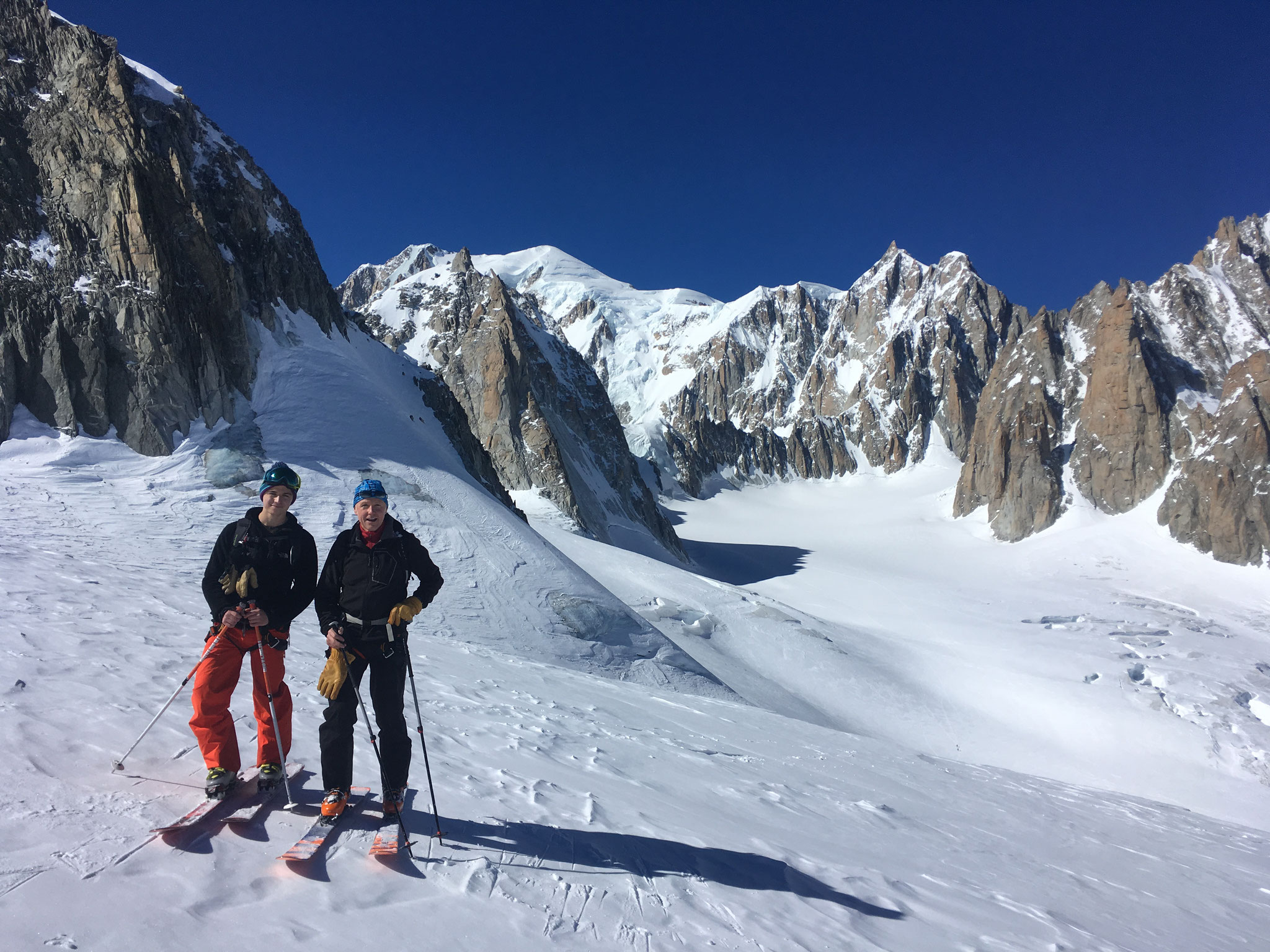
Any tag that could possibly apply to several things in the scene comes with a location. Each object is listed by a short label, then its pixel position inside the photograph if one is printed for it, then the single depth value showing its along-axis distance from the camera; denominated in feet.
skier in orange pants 13.98
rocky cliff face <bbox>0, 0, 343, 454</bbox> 57.41
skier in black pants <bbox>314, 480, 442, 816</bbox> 13.43
